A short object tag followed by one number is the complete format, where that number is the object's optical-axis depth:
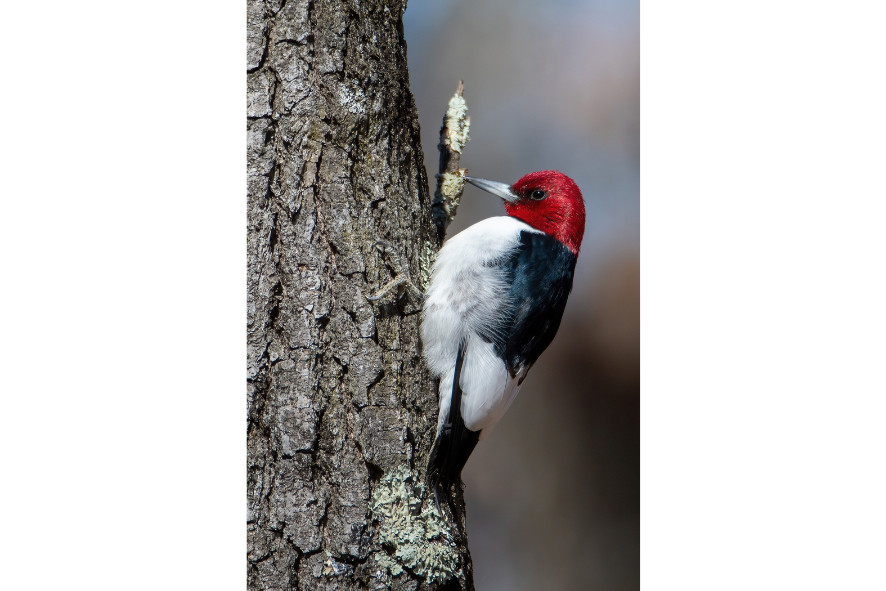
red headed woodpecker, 8.36
